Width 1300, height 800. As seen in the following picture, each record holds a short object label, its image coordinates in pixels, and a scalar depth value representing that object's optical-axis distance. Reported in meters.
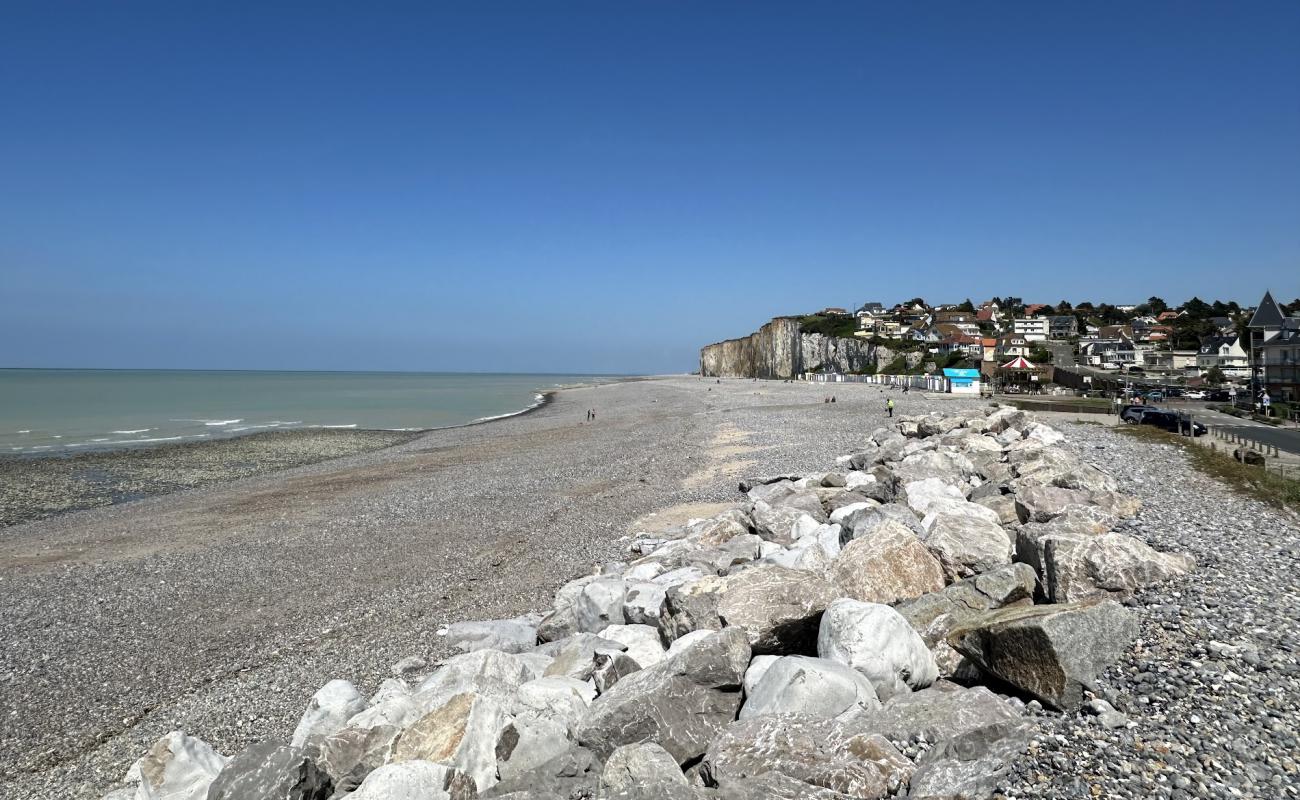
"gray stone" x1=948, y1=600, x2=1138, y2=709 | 4.96
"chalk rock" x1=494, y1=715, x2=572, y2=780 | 5.24
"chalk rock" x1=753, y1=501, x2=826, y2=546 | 10.91
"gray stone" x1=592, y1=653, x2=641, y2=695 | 6.41
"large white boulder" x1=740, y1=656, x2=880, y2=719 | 5.20
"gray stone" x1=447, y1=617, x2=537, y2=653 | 8.80
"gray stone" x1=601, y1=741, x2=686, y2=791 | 4.55
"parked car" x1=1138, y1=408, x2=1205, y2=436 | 25.28
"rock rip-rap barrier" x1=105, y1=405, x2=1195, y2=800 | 4.70
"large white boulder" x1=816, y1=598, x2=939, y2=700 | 5.72
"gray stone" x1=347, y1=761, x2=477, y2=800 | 4.76
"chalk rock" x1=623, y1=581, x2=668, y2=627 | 7.96
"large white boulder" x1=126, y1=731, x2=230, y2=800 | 5.54
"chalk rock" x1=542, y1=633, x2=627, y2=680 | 6.96
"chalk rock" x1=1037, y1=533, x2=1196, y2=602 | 6.38
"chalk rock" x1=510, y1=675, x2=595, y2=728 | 5.75
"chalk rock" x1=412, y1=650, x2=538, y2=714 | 6.26
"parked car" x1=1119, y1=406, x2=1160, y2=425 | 27.37
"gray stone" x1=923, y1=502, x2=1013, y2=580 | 7.90
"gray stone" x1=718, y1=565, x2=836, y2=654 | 6.52
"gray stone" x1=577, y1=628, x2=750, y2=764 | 5.27
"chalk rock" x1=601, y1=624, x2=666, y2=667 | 6.98
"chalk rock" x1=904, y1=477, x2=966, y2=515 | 10.80
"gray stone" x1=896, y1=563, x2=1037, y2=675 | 6.29
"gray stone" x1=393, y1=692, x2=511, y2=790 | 5.21
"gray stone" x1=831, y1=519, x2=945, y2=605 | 7.27
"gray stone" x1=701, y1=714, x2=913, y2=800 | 4.46
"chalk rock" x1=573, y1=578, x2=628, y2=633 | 8.55
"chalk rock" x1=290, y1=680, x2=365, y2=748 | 6.25
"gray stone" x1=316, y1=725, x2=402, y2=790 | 5.42
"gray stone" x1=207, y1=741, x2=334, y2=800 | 4.96
